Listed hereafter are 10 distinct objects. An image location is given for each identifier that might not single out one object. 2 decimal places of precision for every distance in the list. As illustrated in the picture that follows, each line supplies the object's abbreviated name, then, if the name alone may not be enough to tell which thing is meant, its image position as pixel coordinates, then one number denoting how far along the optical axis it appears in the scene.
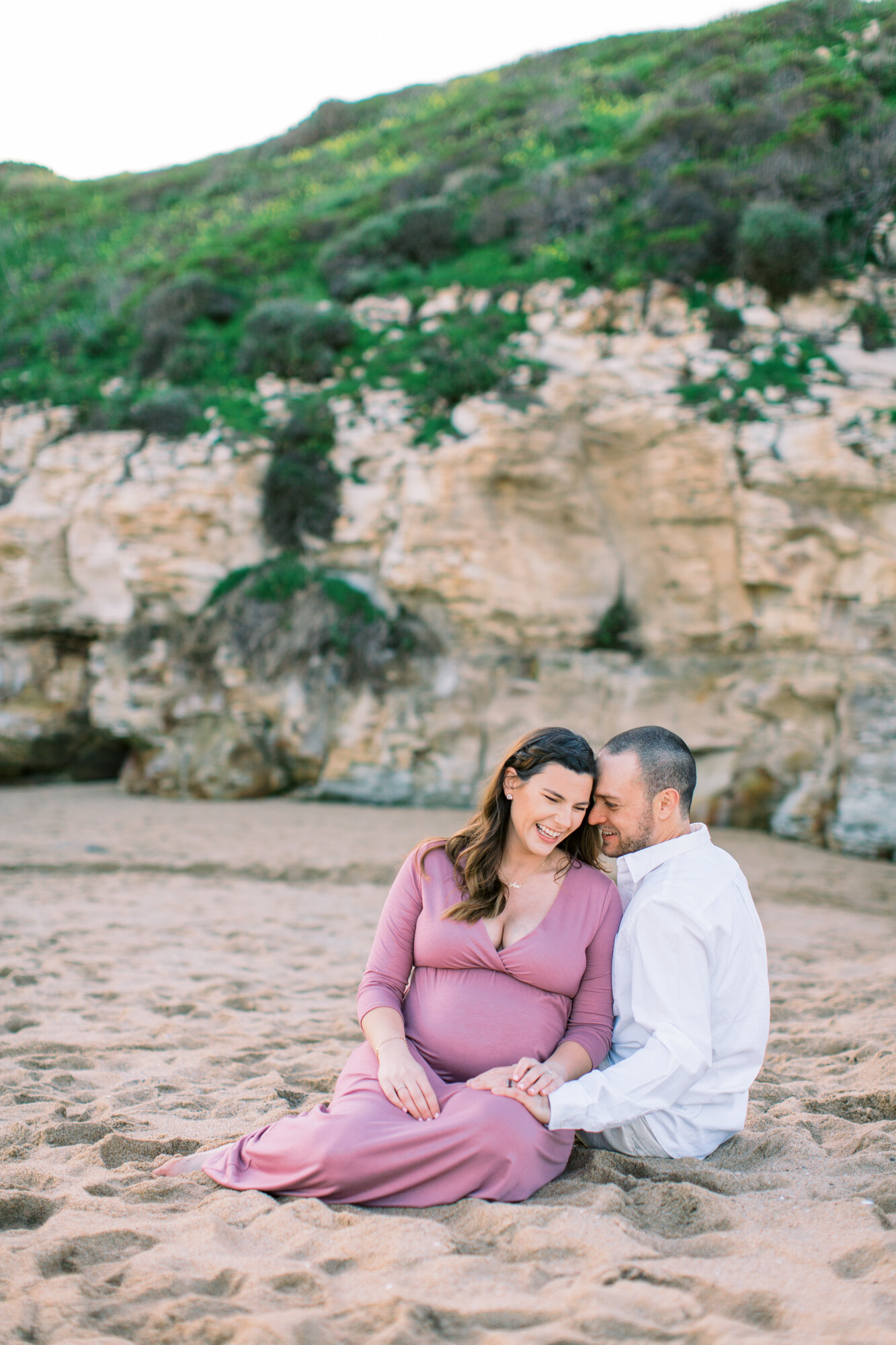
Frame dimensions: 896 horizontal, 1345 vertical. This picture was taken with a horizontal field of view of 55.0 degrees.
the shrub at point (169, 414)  12.72
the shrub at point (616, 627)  11.56
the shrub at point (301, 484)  11.98
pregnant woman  2.42
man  2.45
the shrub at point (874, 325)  10.70
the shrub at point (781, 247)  10.77
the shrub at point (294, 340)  13.22
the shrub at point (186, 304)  14.96
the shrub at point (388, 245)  14.57
